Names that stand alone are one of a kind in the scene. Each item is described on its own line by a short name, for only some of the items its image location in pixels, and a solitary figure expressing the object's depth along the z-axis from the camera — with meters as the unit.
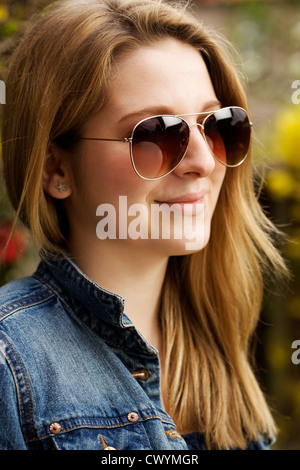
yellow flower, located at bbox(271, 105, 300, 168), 3.31
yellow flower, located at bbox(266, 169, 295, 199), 3.48
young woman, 1.38
